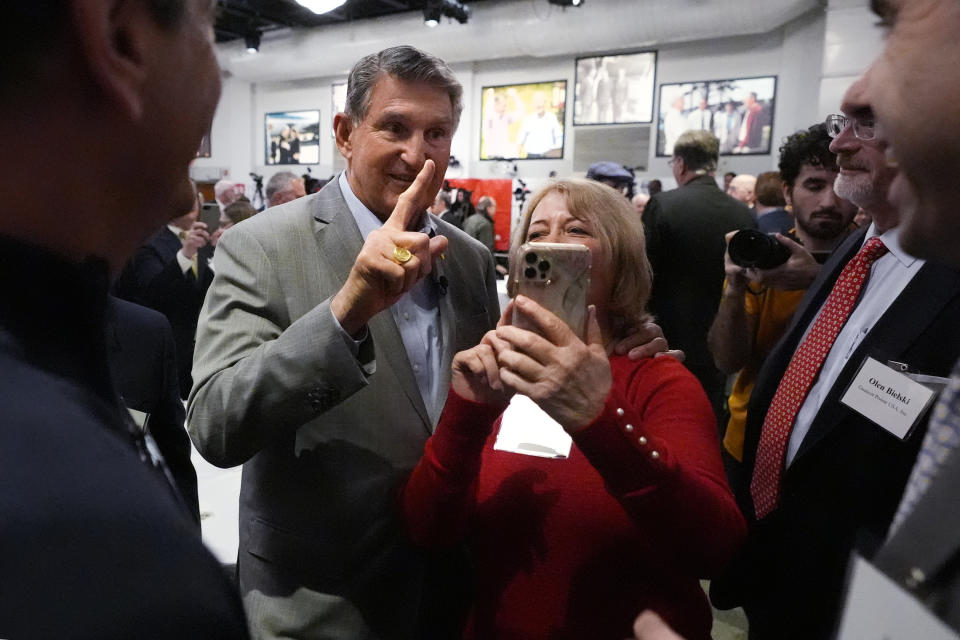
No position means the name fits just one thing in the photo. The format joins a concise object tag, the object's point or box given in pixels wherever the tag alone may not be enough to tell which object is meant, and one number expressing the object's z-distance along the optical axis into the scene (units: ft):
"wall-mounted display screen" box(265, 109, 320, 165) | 42.93
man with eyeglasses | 4.13
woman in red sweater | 3.32
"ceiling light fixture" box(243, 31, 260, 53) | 37.91
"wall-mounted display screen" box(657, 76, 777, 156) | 29.40
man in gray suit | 3.76
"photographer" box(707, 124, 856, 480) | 6.66
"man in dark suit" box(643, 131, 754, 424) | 11.13
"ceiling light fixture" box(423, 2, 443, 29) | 29.84
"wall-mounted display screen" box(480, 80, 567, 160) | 34.99
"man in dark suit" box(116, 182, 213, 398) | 11.83
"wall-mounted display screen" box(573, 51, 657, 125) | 32.12
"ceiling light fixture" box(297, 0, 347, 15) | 17.24
